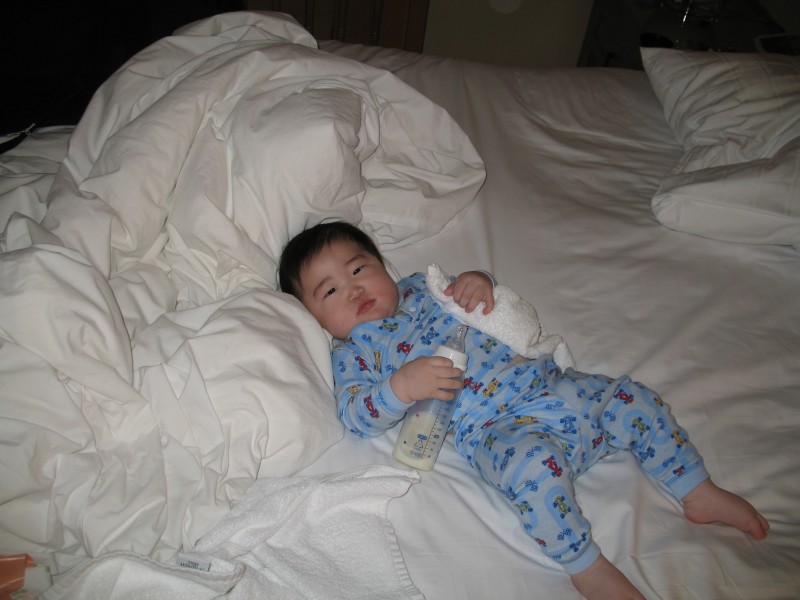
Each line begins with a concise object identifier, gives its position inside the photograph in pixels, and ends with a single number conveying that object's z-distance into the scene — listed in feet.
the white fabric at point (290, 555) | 2.59
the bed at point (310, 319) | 2.87
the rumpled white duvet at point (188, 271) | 2.83
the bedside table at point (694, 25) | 7.85
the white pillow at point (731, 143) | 4.63
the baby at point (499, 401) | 3.10
